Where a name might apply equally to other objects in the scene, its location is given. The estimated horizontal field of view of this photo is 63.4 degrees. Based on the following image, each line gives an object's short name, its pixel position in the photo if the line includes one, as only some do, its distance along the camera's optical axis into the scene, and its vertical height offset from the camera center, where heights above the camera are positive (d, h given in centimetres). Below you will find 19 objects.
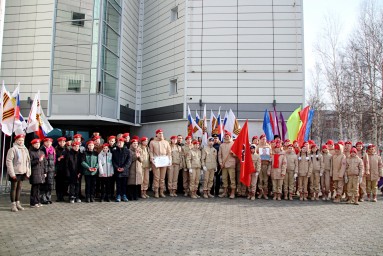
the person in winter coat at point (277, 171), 1022 -65
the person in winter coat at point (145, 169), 1030 -67
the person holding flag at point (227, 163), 1051 -42
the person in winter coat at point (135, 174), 988 -80
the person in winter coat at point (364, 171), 1037 -60
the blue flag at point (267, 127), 1366 +108
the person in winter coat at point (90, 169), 942 -62
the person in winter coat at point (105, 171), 956 -69
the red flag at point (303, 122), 1238 +121
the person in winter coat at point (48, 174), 910 -79
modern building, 1586 +500
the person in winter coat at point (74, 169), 940 -63
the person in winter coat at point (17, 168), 806 -54
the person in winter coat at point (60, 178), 963 -93
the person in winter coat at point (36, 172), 862 -68
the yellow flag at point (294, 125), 1260 +110
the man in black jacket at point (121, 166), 967 -53
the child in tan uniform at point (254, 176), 1024 -82
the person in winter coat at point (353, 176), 979 -74
